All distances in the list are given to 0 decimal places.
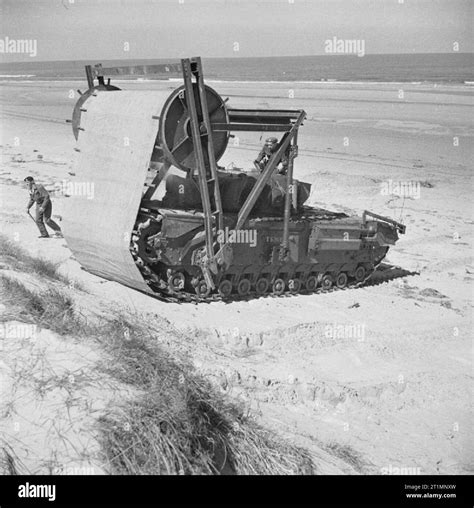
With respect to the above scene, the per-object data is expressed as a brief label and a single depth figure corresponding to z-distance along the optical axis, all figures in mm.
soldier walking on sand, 14828
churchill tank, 11289
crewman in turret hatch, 12383
